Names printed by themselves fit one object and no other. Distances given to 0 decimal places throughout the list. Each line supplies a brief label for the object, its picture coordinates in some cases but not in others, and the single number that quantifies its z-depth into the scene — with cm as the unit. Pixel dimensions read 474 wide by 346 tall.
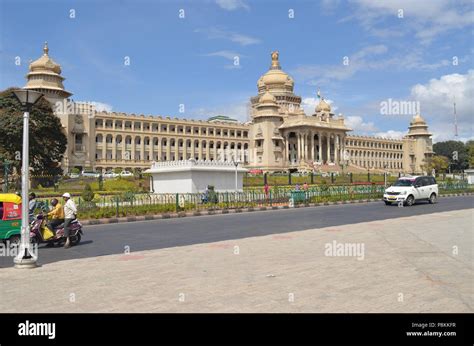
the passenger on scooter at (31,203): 1460
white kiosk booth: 2936
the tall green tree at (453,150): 11981
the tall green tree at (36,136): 4259
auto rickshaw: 1181
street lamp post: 941
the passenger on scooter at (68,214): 1248
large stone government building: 6950
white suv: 2594
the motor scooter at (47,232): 1249
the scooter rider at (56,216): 1273
